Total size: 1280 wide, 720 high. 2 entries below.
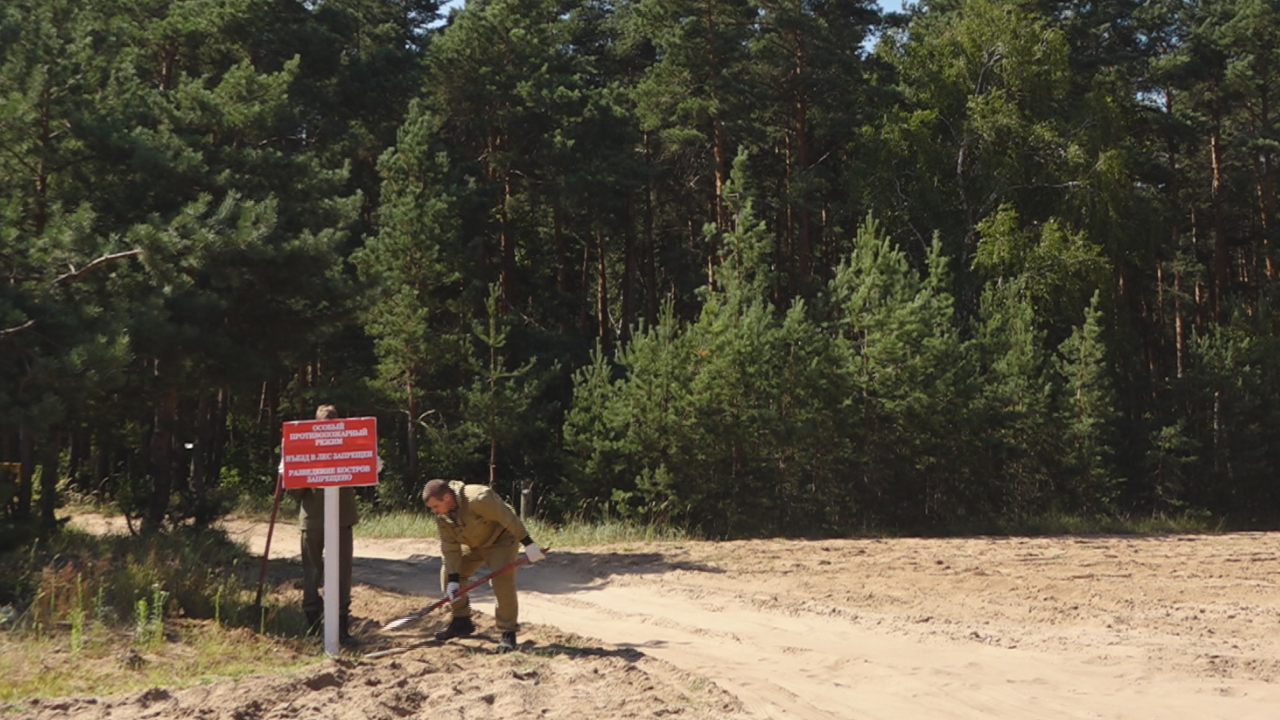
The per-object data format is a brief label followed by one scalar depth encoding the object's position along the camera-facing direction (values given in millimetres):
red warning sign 9820
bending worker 10031
